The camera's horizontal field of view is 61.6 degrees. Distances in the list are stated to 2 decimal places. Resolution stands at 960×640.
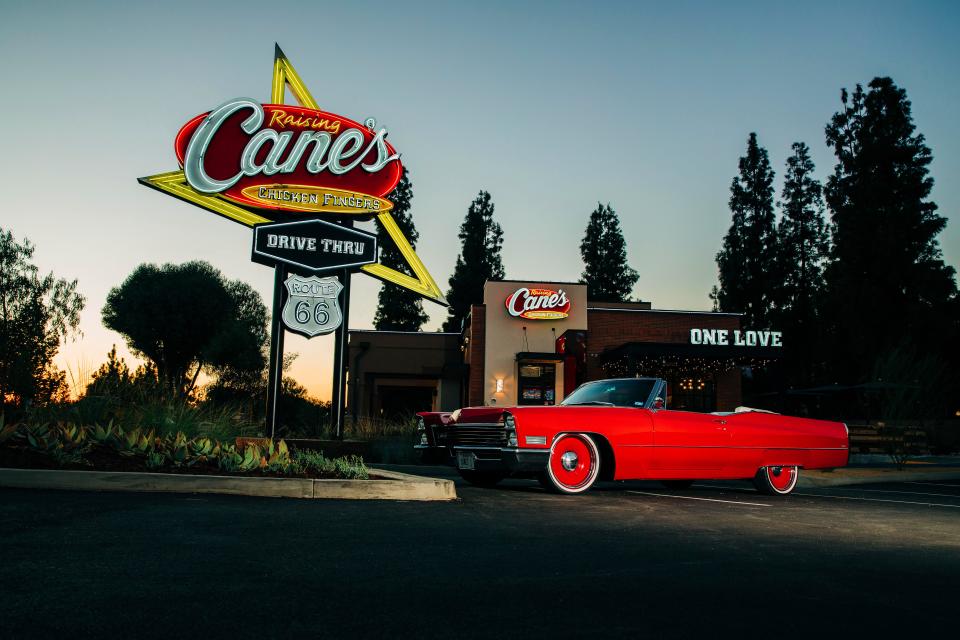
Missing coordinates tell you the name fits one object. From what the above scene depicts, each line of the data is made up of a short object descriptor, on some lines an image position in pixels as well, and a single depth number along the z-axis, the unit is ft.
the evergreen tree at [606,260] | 196.24
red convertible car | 30.81
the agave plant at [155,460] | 28.99
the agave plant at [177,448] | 29.84
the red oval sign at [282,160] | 59.28
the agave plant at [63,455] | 28.09
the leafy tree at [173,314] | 169.07
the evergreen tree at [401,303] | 171.83
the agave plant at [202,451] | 30.45
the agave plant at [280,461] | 30.60
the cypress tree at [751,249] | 174.70
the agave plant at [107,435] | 30.07
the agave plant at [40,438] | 28.81
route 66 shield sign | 58.49
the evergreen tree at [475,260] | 186.29
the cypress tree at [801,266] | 174.40
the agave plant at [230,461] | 30.04
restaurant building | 107.55
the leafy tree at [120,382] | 38.40
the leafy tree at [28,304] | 138.72
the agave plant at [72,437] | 28.86
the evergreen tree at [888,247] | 136.98
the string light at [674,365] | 100.48
